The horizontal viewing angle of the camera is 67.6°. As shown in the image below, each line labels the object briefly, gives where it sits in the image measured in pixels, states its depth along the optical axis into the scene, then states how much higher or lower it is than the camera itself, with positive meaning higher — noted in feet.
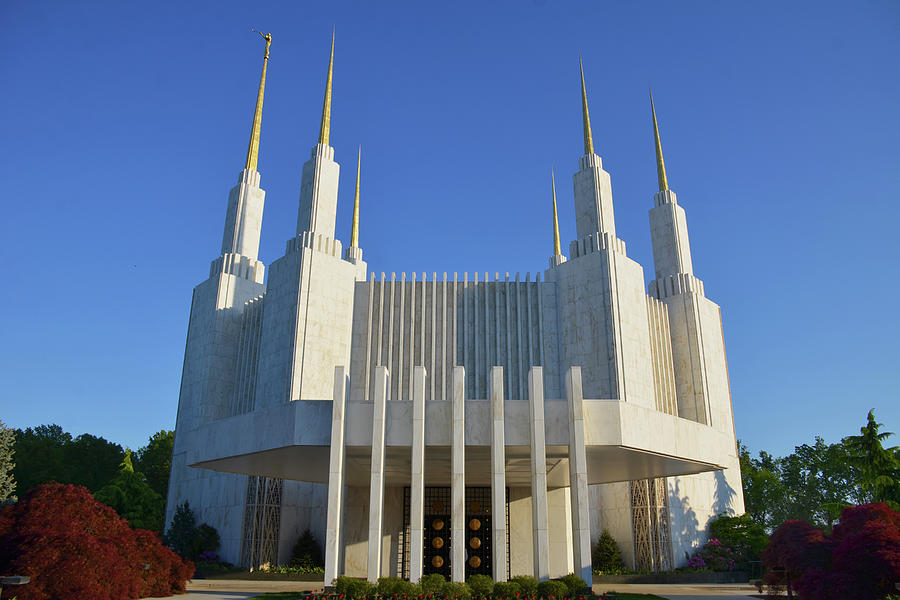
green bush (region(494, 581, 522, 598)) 51.27 -3.18
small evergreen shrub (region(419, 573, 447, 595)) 51.78 -2.81
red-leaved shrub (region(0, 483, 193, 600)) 48.42 -0.60
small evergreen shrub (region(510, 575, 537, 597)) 51.51 -2.85
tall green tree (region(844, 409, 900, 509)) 95.25 +10.90
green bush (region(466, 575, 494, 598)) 52.65 -2.99
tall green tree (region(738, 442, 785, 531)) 164.25 +11.60
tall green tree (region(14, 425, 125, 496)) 168.96 +21.64
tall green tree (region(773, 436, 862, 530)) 164.35 +15.87
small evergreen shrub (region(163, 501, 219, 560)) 100.32 +0.96
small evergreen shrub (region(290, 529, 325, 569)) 95.30 -1.19
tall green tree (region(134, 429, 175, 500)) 187.62 +20.97
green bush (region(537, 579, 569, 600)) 50.72 -3.20
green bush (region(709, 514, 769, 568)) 96.01 +1.59
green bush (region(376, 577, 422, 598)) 51.34 -3.14
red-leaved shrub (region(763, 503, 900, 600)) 46.39 -0.70
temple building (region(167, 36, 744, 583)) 58.54 +21.98
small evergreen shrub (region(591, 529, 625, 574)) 95.81 -1.45
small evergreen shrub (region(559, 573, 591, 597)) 52.06 -2.92
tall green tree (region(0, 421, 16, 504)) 93.15 +11.18
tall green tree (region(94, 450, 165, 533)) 137.18 +8.61
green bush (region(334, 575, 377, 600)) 51.75 -3.20
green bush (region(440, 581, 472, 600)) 50.34 -3.29
